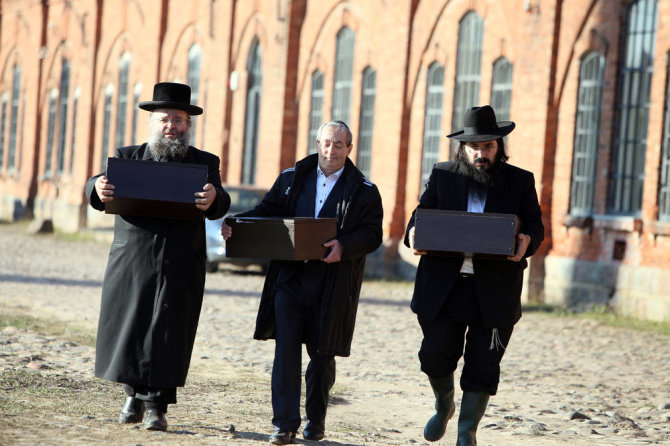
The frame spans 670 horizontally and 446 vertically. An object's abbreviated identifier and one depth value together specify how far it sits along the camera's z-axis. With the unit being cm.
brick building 2930
